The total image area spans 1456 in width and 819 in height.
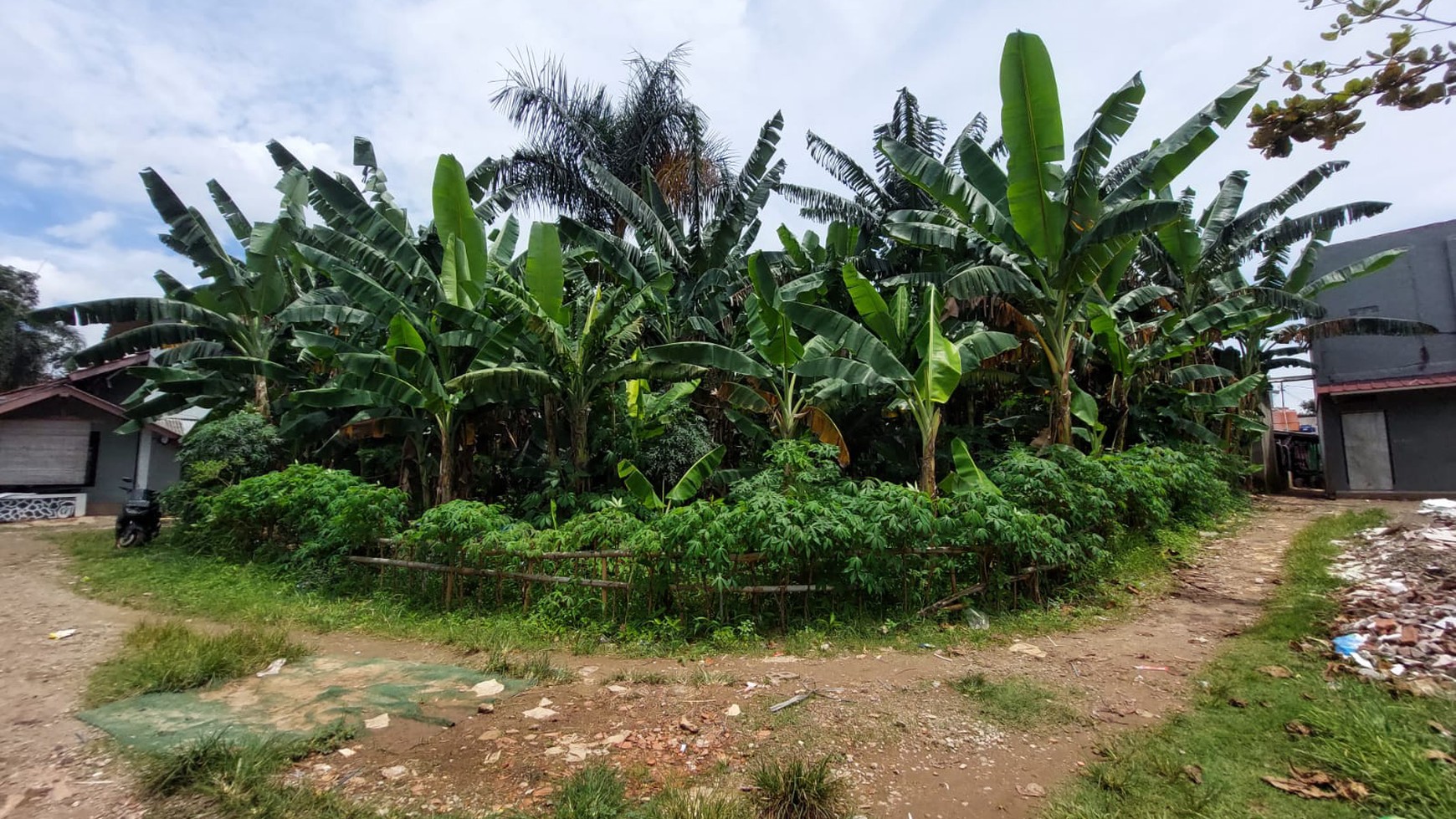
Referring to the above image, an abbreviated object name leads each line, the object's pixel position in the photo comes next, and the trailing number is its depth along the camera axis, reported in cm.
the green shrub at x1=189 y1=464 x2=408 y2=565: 737
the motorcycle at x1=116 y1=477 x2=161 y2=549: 1032
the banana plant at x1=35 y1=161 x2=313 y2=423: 1065
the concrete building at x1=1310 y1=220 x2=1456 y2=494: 1251
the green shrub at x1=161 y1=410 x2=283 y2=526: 1027
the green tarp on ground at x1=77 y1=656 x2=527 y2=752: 373
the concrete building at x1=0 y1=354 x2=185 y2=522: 1409
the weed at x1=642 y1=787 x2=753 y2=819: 282
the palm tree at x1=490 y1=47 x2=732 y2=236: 1359
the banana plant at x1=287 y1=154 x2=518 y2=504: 827
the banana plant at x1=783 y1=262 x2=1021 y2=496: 698
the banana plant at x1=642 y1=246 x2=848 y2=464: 846
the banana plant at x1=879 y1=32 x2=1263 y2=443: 691
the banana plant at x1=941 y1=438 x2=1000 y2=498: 631
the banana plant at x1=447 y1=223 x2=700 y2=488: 830
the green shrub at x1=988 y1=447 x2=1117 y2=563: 614
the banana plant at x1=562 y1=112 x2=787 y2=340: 1075
